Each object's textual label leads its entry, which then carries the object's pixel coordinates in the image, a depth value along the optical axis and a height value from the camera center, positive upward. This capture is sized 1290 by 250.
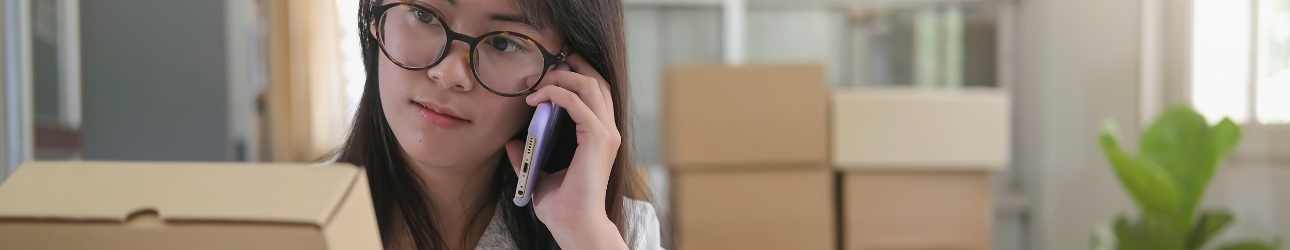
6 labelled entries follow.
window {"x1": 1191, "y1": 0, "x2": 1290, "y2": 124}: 2.18 +0.10
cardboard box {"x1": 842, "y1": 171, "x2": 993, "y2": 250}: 2.15 -0.28
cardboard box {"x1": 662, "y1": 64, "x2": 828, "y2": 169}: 2.10 -0.03
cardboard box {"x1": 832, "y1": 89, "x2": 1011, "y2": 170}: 2.12 -0.09
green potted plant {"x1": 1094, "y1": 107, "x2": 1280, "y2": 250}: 1.98 -0.19
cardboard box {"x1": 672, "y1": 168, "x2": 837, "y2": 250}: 2.14 -0.28
